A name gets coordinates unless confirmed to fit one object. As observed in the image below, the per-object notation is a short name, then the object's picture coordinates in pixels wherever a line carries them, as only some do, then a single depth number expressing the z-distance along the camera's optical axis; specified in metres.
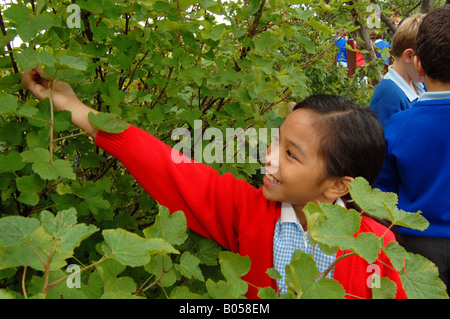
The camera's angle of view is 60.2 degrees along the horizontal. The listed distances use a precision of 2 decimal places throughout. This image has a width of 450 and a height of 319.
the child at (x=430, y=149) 1.64
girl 1.23
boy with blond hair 2.26
